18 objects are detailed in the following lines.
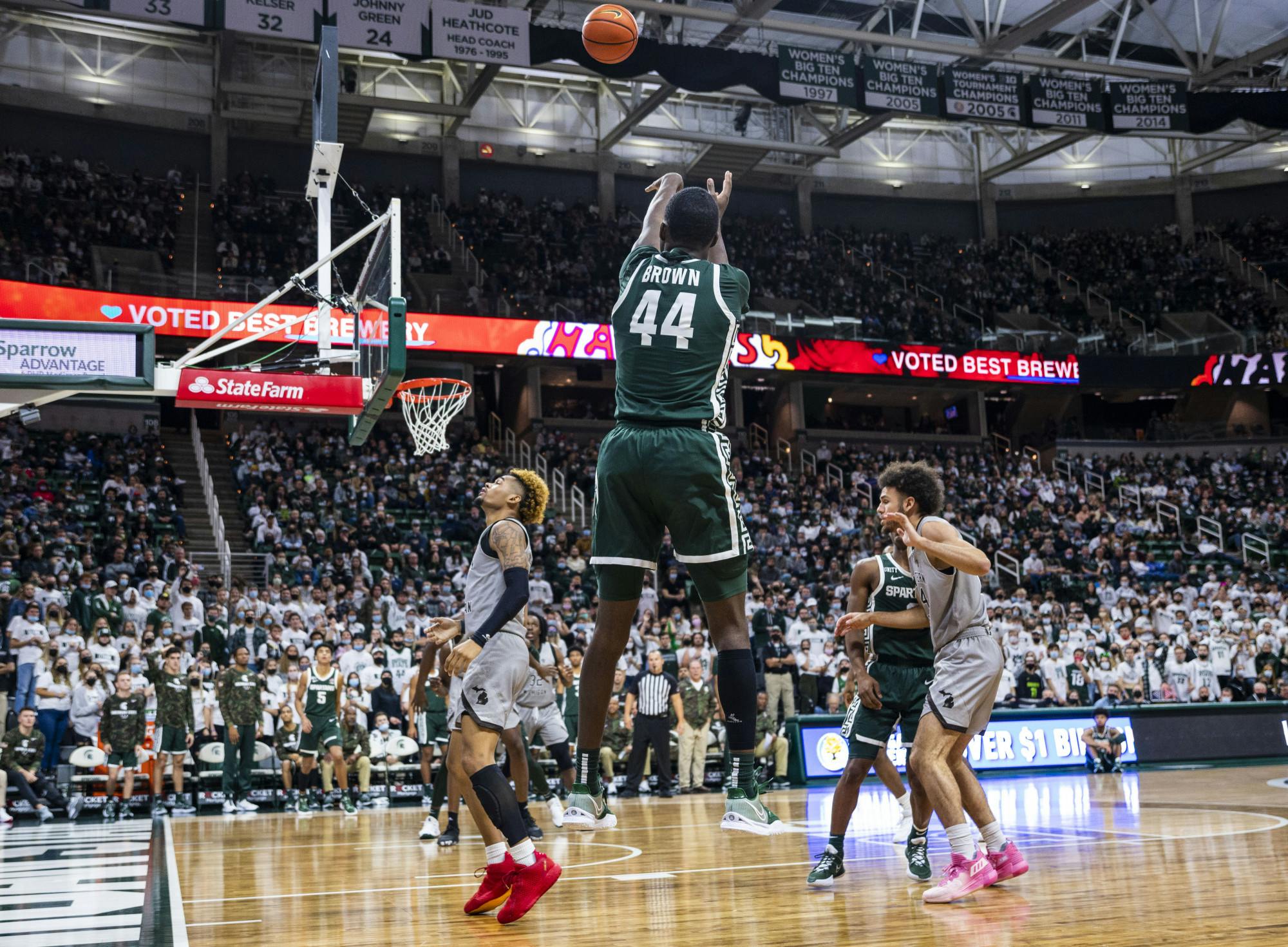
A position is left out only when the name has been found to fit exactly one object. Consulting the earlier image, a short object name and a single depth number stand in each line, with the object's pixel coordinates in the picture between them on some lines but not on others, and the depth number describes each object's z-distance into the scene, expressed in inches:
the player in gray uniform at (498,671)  199.8
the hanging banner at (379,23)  880.3
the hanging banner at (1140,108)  1135.0
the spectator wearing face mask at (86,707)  556.1
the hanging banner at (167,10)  833.5
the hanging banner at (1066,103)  1112.2
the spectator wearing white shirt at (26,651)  558.9
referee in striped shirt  576.7
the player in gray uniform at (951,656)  216.1
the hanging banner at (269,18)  848.3
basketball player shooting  179.8
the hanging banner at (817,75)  1026.7
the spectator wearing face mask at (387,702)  595.5
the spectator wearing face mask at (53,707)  548.4
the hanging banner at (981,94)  1080.2
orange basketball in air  288.2
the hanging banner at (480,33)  922.7
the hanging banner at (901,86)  1051.3
